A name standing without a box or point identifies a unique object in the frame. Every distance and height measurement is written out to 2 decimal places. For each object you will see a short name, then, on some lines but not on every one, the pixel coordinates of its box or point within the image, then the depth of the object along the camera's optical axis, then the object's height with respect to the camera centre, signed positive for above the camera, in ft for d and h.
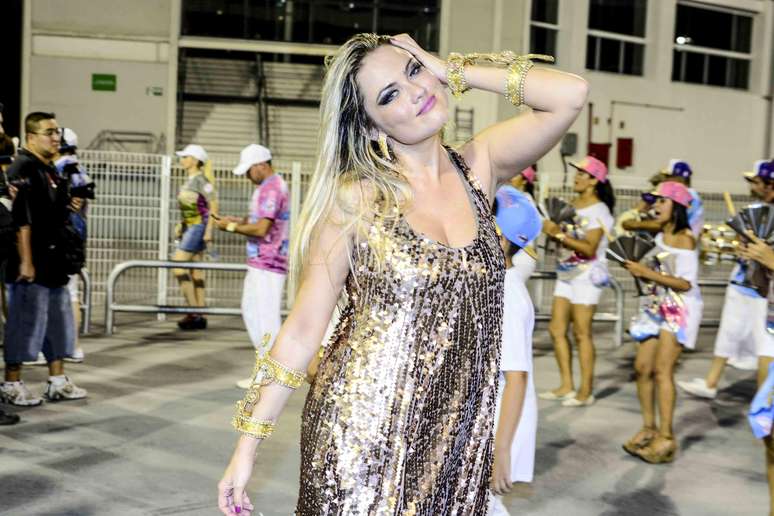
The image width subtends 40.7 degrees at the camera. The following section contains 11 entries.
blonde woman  7.99 -0.87
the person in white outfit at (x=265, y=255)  26.13 -1.70
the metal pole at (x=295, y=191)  37.73 -0.09
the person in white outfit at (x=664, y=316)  20.77 -2.23
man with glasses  22.67 -1.70
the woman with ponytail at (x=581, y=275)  25.53 -1.81
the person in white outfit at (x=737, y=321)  20.83 -2.78
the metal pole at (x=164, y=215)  37.11 -1.17
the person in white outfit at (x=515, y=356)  12.47 -1.97
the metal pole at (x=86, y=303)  32.96 -4.00
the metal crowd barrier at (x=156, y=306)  33.50 -3.76
